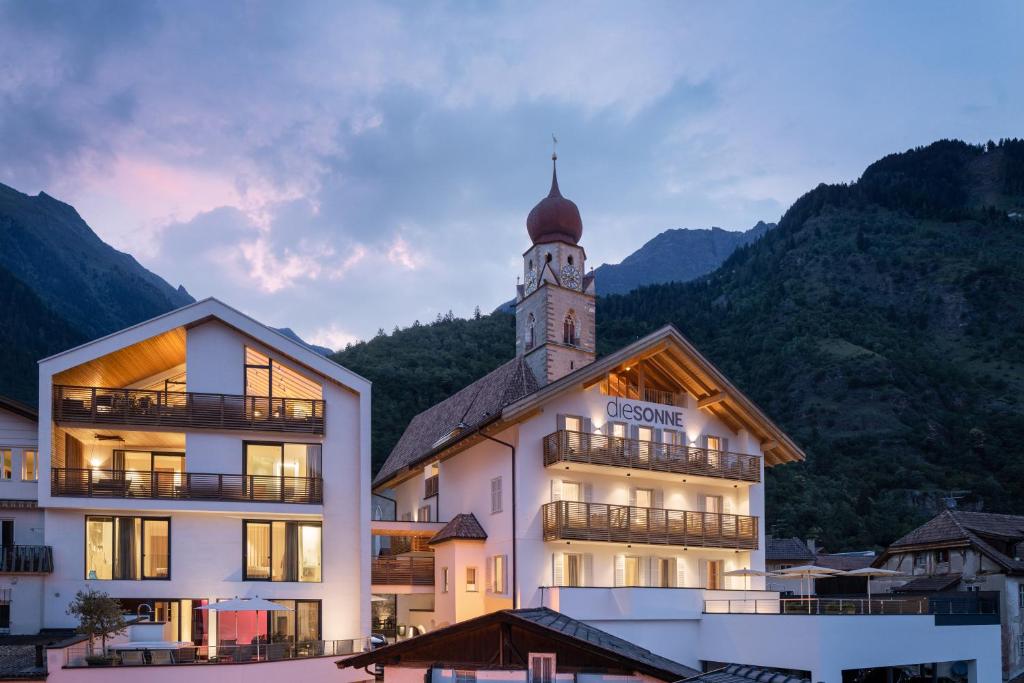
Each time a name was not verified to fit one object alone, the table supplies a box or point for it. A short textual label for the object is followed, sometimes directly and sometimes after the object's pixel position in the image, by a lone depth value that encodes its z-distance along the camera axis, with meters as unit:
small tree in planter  27.67
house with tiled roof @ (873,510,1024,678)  47.25
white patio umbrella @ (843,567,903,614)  34.26
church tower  54.00
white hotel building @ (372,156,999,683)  33.47
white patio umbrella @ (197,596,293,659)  29.53
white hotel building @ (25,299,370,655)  32.12
